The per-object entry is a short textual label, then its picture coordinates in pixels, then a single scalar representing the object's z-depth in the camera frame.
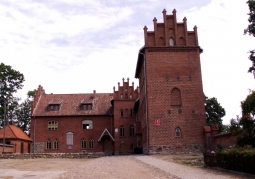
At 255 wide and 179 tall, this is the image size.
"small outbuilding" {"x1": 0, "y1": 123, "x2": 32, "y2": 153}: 34.15
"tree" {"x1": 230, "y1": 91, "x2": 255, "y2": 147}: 12.86
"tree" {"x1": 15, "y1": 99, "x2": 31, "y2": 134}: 48.39
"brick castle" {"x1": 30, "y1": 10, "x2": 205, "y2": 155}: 24.86
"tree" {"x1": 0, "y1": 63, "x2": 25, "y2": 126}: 41.59
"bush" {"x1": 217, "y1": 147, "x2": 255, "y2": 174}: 9.57
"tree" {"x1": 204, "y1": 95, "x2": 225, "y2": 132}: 39.77
